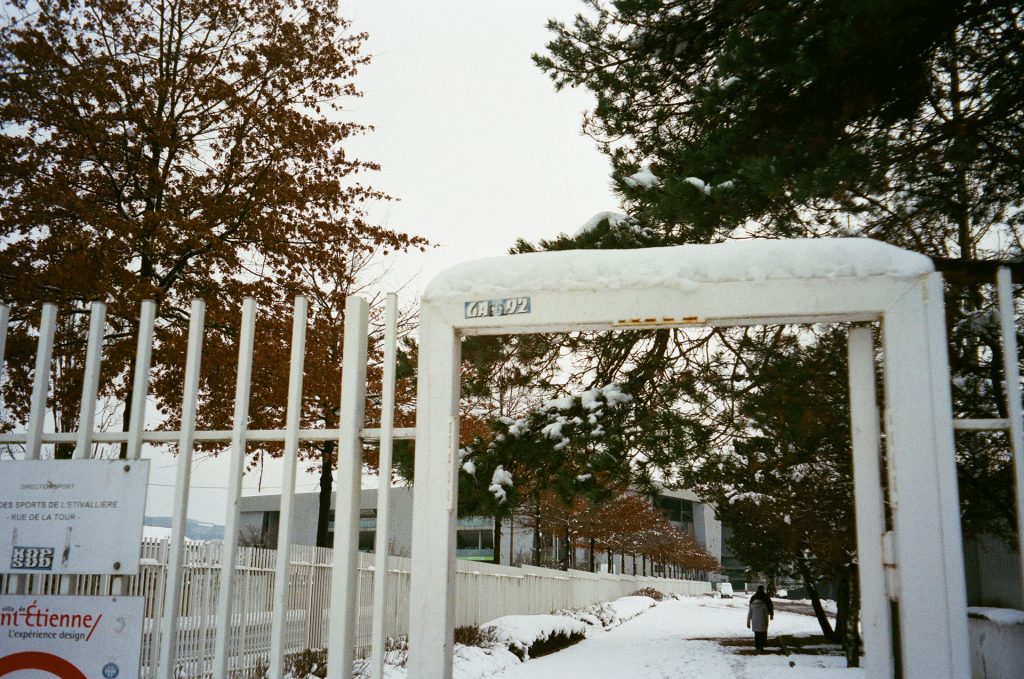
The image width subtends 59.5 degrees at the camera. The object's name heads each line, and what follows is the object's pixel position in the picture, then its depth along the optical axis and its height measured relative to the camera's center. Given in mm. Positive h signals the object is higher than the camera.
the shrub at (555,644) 19578 -3096
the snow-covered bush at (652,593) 55712 -4954
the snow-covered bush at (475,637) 17609 -2497
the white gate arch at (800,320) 3426 +674
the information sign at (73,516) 3967 -56
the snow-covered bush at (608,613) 29188 -3685
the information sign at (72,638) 3883 -576
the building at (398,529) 48812 -1200
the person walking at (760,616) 21328 -2368
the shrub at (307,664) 12180 -2148
